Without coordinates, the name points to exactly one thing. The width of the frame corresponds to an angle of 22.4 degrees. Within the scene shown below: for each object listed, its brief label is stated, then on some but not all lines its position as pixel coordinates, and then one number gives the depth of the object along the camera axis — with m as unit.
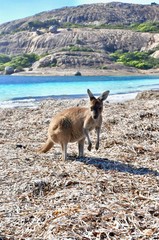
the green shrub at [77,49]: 81.40
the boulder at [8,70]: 71.50
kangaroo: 5.69
